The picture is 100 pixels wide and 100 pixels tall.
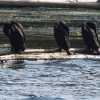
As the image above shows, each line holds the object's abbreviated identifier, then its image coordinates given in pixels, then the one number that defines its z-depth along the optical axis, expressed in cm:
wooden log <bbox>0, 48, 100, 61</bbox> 2709
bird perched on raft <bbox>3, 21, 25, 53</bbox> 2793
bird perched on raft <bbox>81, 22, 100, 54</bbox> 2850
